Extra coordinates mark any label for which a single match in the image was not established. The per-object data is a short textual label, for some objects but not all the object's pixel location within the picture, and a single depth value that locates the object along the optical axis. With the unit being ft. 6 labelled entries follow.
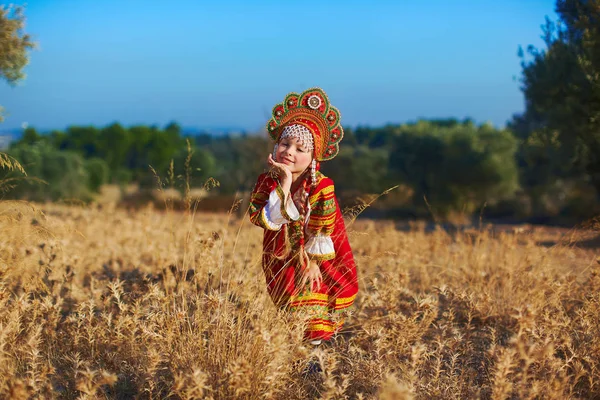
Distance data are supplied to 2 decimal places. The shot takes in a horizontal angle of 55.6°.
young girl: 10.77
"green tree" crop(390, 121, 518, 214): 58.44
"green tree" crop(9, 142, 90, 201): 52.54
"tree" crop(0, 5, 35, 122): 16.76
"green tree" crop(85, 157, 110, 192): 71.54
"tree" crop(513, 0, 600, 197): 21.61
